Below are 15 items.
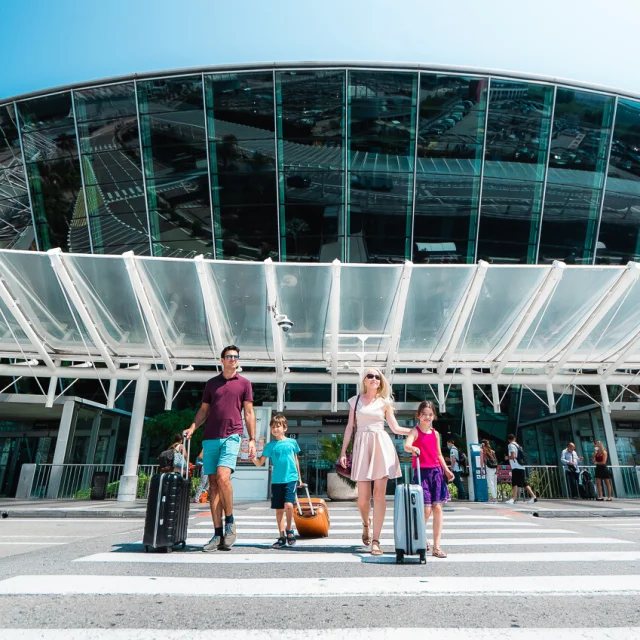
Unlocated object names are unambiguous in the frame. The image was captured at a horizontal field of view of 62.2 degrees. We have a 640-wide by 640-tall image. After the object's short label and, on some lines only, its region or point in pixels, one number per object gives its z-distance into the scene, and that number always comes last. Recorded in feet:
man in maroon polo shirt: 17.54
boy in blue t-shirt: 19.81
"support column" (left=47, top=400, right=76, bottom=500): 67.10
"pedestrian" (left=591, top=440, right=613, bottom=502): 52.95
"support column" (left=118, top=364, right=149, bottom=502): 50.16
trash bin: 55.93
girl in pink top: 17.83
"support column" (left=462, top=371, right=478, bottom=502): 53.36
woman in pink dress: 17.70
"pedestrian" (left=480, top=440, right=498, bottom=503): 51.65
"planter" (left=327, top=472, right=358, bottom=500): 53.11
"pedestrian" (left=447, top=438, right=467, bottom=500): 53.67
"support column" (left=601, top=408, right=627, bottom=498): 66.44
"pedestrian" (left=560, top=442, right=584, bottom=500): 54.85
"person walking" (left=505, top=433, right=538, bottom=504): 48.80
